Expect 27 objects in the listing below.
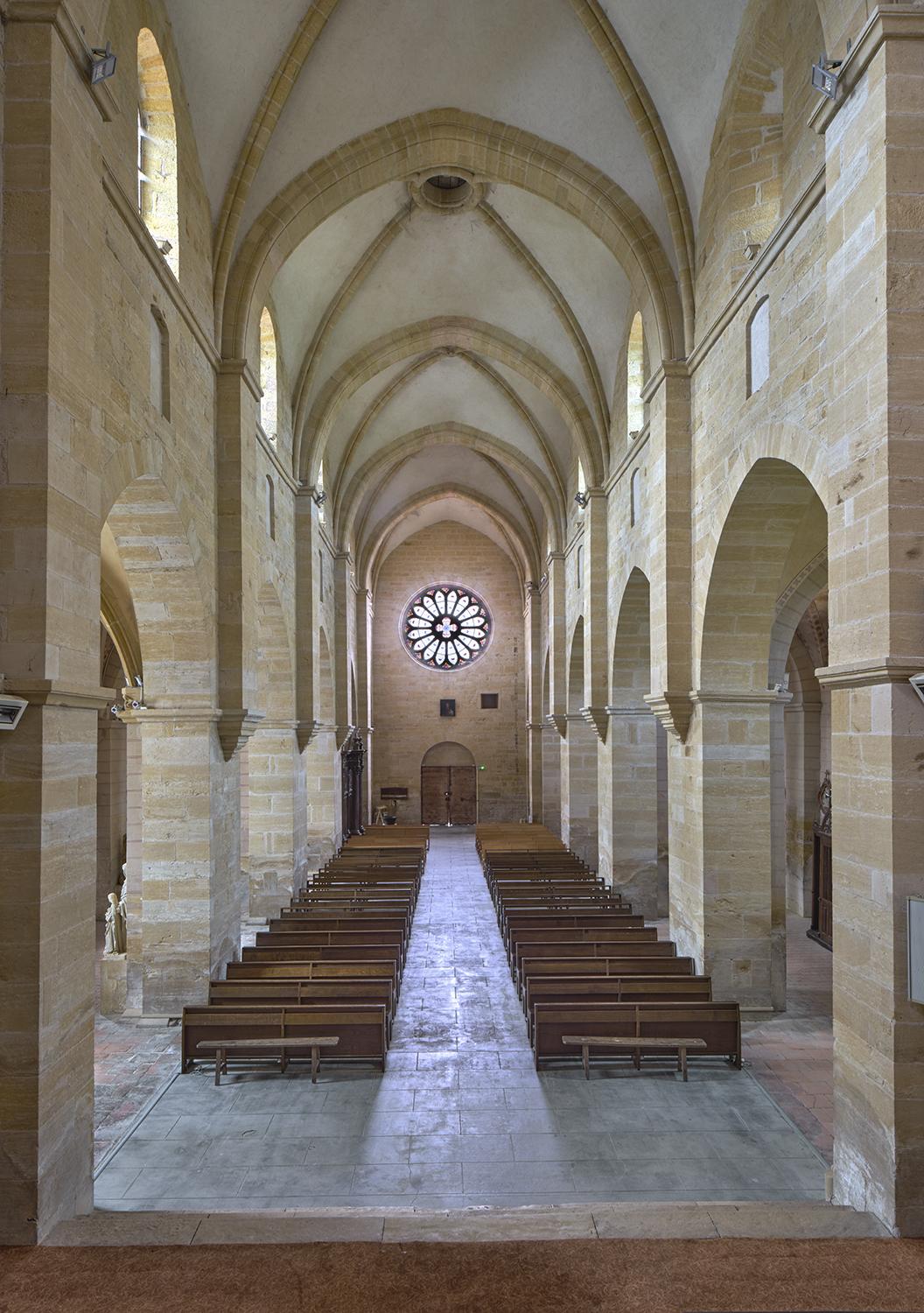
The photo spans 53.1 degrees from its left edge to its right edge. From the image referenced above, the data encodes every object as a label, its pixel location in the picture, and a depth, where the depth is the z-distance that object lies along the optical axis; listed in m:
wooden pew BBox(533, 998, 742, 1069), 9.09
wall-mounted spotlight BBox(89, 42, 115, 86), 6.11
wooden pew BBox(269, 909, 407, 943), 12.76
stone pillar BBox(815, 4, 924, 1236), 5.42
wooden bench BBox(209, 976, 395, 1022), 9.77
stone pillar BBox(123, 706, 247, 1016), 10.72
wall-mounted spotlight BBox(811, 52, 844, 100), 6.03
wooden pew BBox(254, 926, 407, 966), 11.91
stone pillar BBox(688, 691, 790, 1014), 10.62
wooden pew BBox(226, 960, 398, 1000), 10.56
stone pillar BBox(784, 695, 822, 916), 17.28
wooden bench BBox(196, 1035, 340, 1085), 8.86
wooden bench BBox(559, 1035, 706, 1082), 8.93
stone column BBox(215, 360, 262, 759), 11.20
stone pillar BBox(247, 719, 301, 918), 15.89
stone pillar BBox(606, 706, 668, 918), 15.85
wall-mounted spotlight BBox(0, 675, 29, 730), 5.27
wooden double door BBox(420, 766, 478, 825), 31.81
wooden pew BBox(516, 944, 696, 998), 10.48
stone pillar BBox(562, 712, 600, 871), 20.75
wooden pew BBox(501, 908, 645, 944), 12.78
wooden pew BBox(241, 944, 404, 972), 11.31
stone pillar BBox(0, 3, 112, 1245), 5.45
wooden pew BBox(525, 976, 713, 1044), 9.74
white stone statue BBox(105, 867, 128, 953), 11.77
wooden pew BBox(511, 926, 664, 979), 11.28
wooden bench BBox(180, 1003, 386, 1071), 9.08
